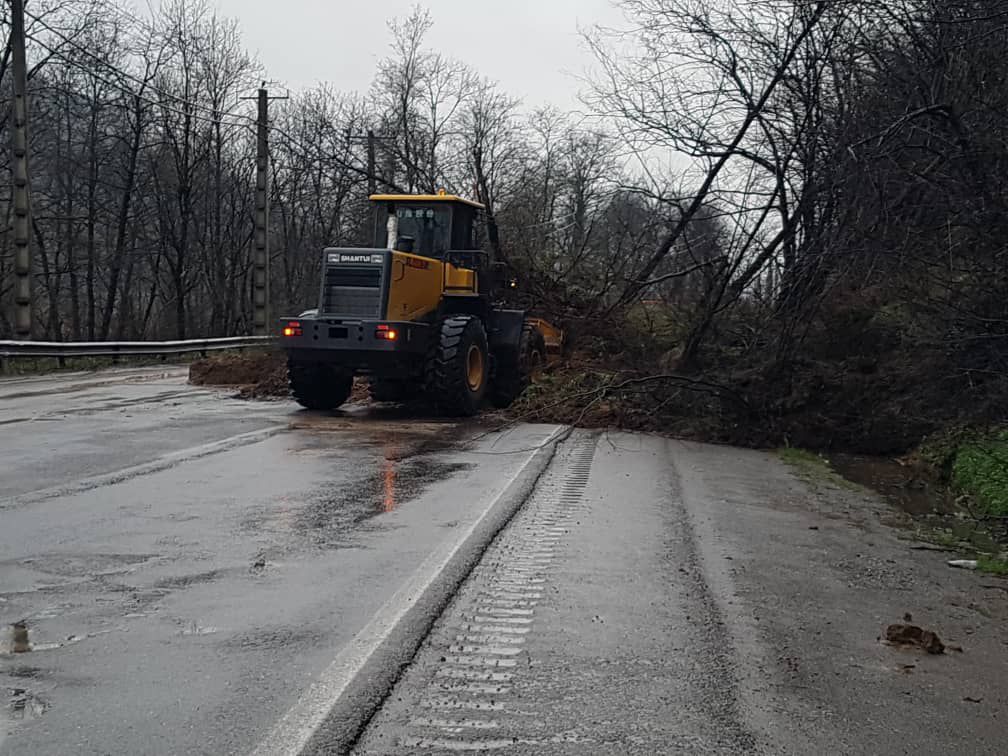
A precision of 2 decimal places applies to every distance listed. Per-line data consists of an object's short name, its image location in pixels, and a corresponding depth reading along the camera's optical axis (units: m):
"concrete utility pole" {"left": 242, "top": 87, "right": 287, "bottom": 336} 33.89
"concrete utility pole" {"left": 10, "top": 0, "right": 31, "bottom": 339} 25.28
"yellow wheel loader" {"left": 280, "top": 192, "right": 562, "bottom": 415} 15.73
